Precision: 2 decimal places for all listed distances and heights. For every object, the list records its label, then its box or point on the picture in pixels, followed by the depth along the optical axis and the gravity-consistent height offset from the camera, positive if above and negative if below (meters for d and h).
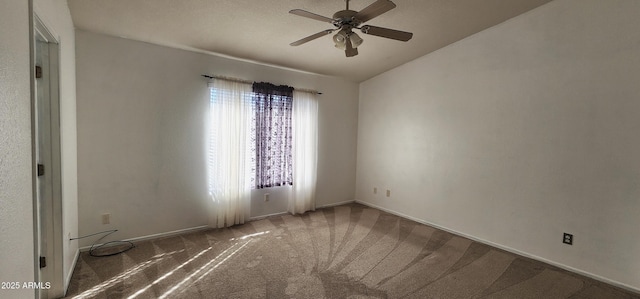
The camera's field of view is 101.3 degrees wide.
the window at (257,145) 3.54 -0.07
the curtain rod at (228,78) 3.45 +0.83
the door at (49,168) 1.97 -0.24
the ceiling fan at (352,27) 1.99 +0.97
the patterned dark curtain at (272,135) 3.88 +0.09
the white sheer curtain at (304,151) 4.26 -0.16
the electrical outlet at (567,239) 2.72 -0.98
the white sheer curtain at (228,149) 3.50 -0.12
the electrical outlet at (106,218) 2.91 -0.89
